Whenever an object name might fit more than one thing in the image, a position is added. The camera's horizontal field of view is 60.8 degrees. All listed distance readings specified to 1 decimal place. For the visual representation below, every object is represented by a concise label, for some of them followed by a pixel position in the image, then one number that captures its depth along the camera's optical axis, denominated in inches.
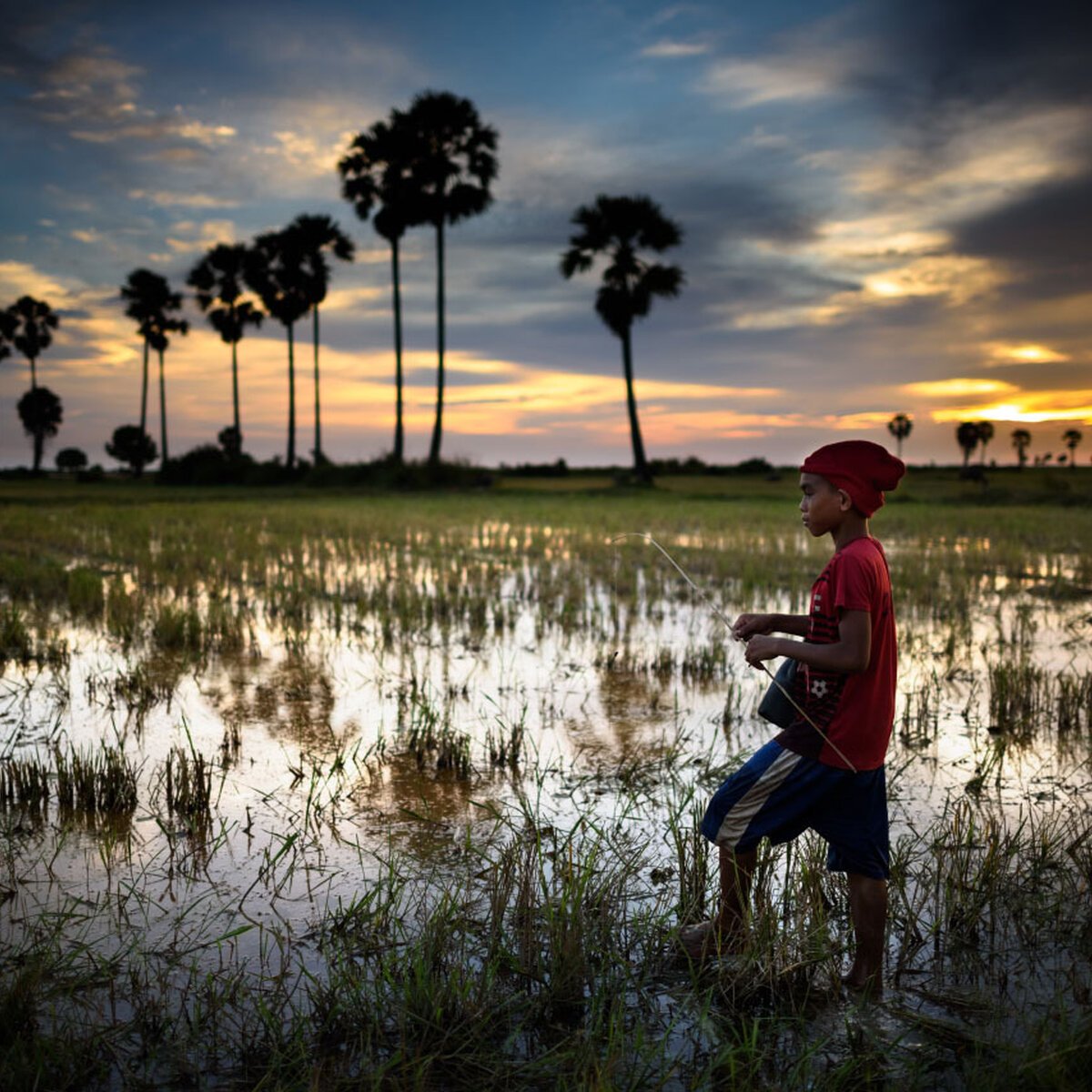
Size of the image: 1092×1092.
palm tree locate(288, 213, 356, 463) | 1935.3
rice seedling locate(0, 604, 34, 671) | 261.9
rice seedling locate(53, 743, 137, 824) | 148.1
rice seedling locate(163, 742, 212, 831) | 144.8
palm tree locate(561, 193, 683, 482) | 1571.1
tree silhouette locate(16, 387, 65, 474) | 3078.2
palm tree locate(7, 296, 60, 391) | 2459.4
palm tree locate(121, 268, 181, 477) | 2237.9
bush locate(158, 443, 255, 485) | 1835.6
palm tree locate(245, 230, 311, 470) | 1955.0
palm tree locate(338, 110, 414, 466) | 1616.6
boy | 101.2
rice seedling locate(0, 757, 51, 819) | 150.6
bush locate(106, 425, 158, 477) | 3437.5
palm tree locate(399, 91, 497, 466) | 1604.3
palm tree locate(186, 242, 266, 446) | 2105.1
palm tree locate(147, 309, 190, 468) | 2278.5
